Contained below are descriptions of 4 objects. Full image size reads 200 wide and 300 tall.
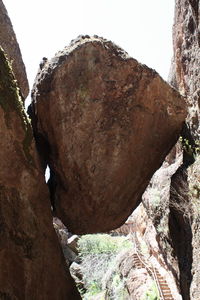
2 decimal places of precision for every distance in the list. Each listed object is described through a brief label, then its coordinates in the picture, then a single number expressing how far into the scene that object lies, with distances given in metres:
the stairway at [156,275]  13.88
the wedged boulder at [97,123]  8.91
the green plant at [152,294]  13.89
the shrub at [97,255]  20.33
